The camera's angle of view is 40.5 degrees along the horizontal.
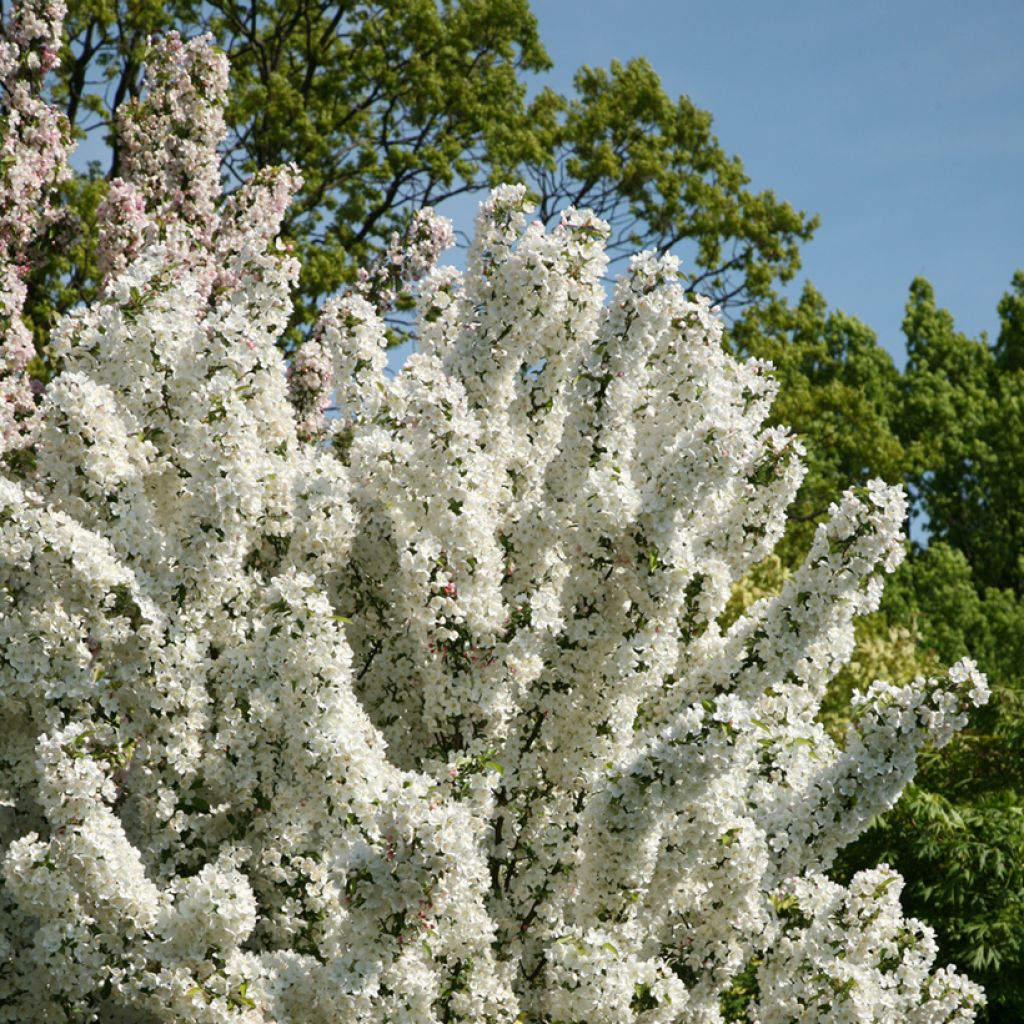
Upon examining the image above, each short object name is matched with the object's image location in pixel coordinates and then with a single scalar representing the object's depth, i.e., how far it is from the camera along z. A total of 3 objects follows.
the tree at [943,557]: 15.15
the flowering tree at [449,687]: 8.11
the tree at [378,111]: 27.62
